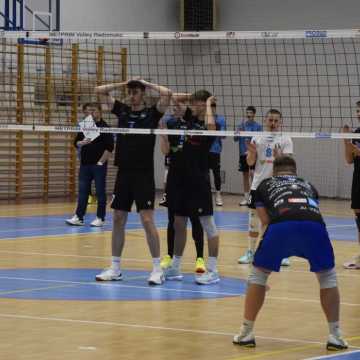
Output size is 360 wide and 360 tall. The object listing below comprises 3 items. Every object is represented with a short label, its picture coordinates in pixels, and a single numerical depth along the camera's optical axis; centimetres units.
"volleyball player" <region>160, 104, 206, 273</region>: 1205
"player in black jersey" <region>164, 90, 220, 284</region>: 1185
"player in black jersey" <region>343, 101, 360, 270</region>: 1325
